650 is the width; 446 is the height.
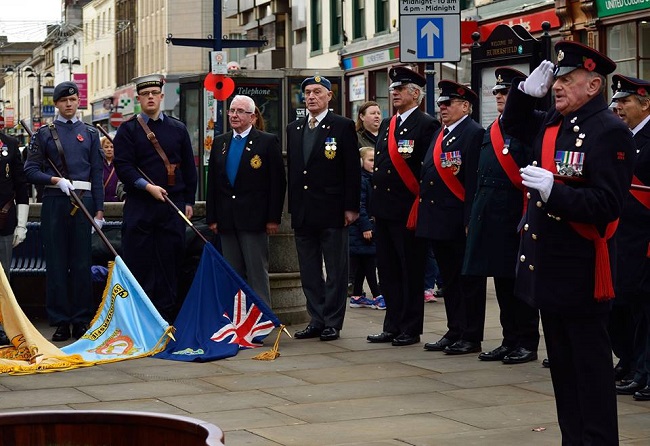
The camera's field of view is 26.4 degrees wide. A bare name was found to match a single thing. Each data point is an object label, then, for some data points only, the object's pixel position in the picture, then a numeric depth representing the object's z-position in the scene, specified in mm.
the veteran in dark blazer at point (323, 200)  10867
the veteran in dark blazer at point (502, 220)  9320
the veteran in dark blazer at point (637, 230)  8094
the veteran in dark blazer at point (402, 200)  10617
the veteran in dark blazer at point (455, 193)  10016
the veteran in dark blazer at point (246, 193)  10977
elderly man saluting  5844
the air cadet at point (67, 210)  10969
